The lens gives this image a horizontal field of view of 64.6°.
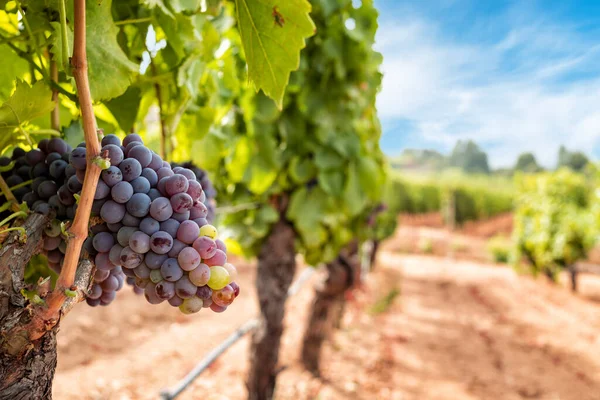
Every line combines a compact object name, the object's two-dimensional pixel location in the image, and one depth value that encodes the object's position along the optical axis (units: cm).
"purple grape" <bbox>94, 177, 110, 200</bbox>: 73
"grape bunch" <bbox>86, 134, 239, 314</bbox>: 71
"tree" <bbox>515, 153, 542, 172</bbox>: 5142
